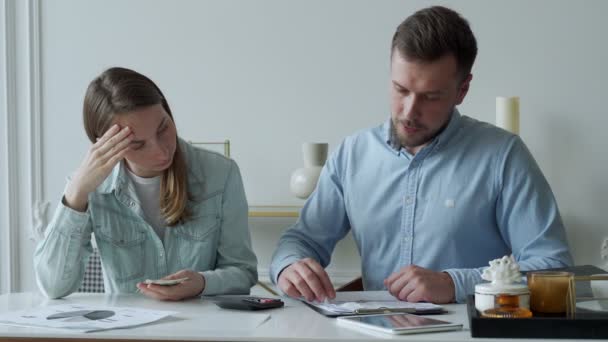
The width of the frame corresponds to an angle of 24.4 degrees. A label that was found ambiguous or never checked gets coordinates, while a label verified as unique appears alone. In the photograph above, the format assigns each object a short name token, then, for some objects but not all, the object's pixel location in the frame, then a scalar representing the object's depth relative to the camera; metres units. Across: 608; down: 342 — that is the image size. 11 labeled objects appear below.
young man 3.03
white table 2.50
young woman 3.05
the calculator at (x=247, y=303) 2.76
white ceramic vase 4.30
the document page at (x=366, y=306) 2.69
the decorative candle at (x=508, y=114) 4.27
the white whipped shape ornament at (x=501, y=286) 2.53
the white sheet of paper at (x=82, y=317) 2.61
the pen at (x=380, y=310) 2.69
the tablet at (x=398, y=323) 2.52
